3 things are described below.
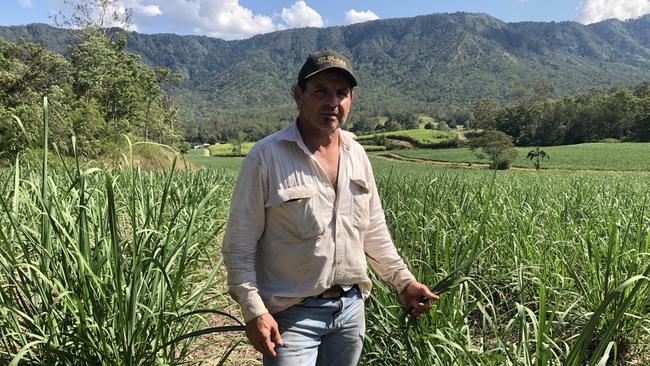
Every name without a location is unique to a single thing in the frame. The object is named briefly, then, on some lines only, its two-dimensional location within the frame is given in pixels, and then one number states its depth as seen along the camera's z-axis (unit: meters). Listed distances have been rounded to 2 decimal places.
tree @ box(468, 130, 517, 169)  42.03
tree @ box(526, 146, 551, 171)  39.45
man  1.51
